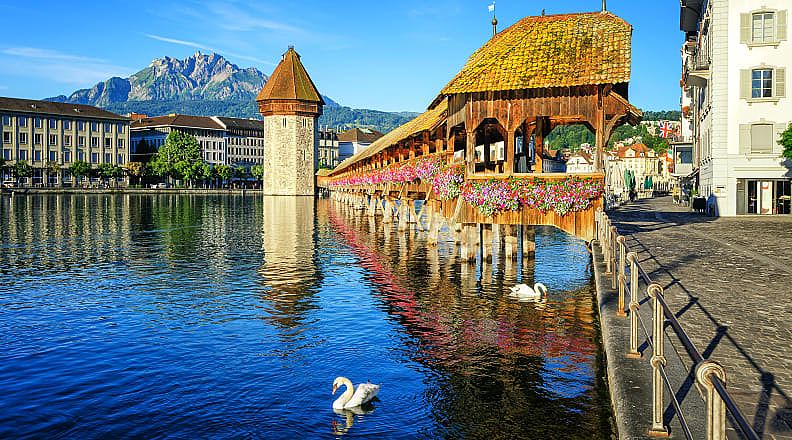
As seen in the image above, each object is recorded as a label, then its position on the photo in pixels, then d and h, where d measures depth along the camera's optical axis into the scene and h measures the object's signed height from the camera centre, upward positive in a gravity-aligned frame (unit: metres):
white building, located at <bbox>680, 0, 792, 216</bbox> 36.81 +4.54
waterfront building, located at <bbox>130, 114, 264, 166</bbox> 166.50 +15.54
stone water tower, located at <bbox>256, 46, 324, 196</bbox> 112.56 +11.51
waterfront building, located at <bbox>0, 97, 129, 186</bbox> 125.25 +11.63
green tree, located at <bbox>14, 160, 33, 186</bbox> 120.69 +5.45
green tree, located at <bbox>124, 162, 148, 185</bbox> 140.00 +6.12
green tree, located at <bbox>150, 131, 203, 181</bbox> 136.75 +8.35
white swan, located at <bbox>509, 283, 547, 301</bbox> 17.59 -2.21
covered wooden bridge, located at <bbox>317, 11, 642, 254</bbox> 18.48 +2.48
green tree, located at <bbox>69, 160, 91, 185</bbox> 127.50 +5.82
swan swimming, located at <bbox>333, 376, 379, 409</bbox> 9.68 -2.54
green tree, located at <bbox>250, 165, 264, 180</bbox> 171.55 +7.02
